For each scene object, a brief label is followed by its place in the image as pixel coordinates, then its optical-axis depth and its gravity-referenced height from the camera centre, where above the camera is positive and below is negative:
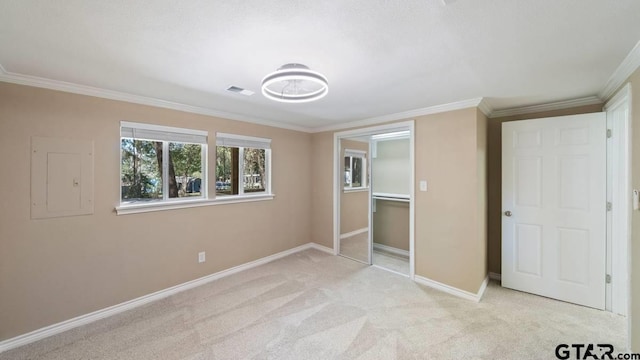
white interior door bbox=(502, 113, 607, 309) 2.62 -0.31
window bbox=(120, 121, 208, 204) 2.73 +0.20
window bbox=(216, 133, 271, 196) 3.52 +0.23
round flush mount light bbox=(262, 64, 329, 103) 1.69 +0.73
